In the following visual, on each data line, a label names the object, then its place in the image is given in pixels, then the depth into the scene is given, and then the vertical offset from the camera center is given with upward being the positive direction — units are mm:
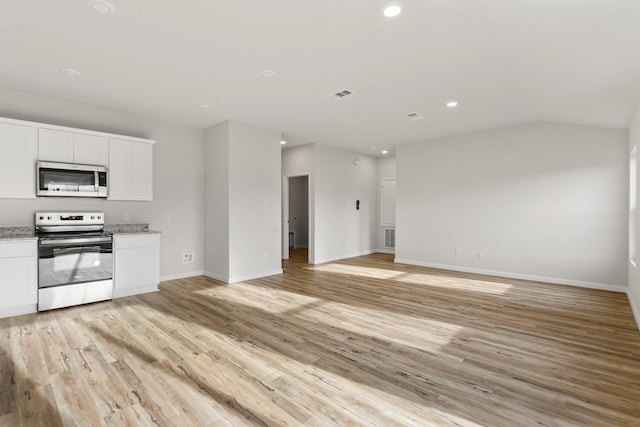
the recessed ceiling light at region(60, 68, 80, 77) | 3346 +1550
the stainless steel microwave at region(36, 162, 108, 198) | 3955 +440
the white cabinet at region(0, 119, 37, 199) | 3701 +649
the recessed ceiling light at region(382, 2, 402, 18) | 2207 +1469
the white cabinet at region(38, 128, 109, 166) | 3965 +880
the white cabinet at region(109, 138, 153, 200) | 4531 +645
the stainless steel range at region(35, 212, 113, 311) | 3709 -596
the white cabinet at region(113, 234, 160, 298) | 4277 -743
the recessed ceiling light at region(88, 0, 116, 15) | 2223 +1516
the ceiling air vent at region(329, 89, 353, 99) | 3961 +1530
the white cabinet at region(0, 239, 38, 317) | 3459 -735
